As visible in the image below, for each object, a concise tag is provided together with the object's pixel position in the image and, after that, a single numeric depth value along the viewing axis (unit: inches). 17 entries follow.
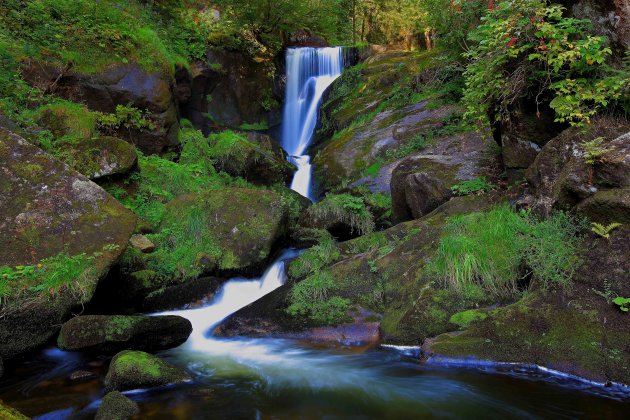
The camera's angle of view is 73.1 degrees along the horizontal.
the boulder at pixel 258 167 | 472.4
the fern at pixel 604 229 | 180.5
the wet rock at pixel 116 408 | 150.3
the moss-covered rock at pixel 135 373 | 171.6
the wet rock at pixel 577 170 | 186.9
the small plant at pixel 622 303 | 163.9
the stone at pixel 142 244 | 290.5
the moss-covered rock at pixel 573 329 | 160.7
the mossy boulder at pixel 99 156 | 317.1
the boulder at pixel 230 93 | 572.7
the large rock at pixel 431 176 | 312.5
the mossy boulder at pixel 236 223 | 305.7
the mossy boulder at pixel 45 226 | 202.7
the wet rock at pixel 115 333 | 197.9
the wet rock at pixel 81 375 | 187.6
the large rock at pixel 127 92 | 394.3
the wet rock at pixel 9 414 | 85.5
